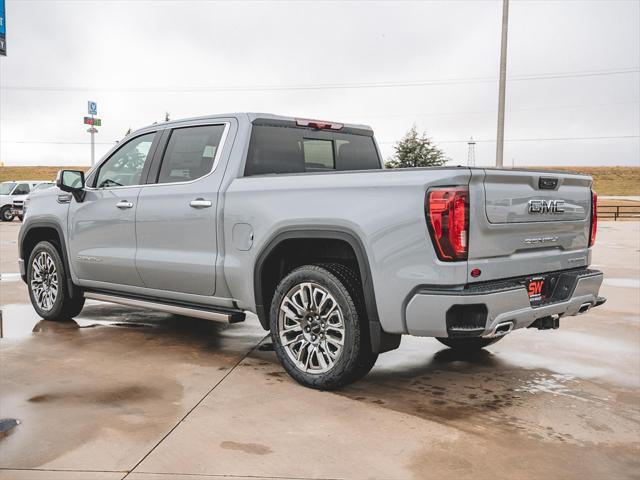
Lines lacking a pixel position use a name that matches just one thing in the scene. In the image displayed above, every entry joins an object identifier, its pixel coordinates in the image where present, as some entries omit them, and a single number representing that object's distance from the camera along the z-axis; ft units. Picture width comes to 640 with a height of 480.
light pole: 57.11
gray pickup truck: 13.16
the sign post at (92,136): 125.70
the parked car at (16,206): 96.43
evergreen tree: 127.85
